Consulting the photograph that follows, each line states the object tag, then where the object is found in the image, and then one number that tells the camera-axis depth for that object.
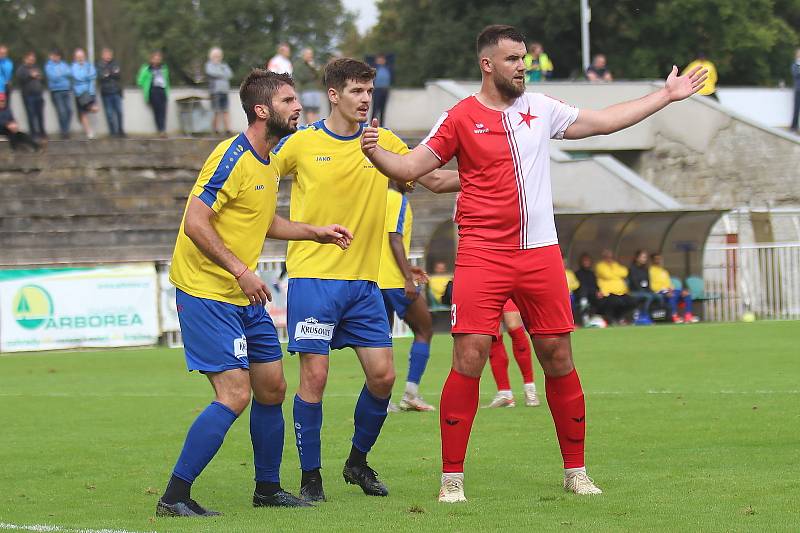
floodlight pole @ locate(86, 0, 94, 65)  51.09
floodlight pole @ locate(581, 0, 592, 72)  44.59
